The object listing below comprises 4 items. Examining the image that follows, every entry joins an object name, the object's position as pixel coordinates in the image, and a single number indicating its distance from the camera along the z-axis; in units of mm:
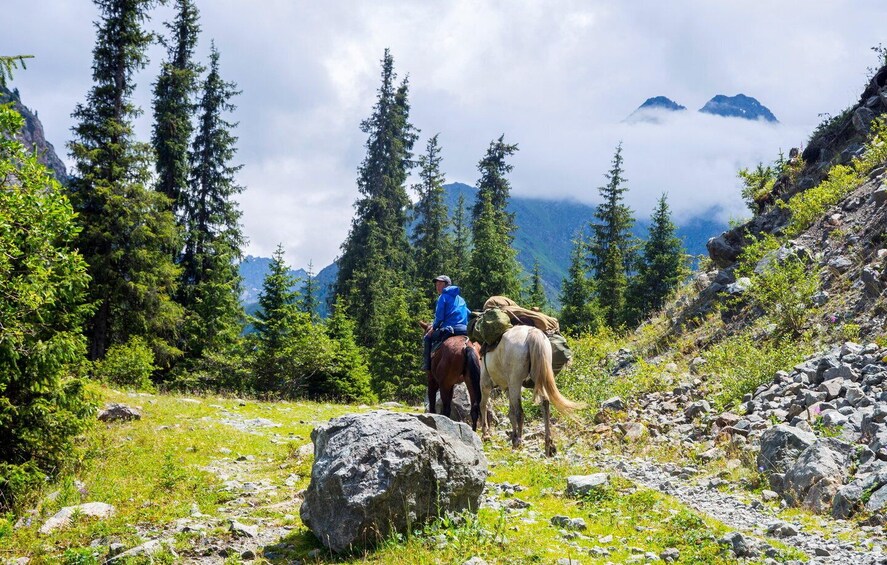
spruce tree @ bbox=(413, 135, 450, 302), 56156
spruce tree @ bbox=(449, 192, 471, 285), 54122
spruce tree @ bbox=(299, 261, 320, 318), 47188
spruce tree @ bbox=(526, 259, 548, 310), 45578
